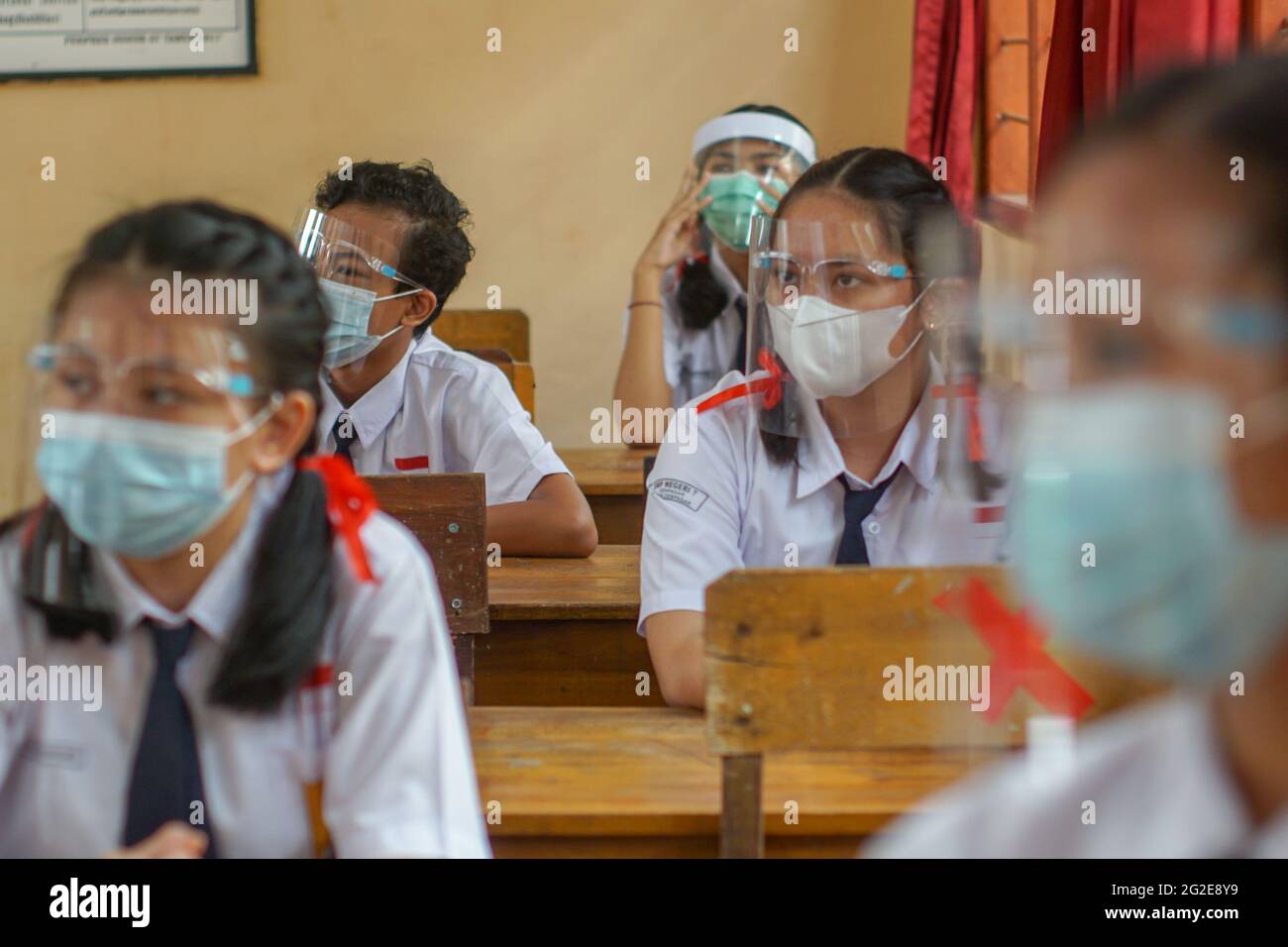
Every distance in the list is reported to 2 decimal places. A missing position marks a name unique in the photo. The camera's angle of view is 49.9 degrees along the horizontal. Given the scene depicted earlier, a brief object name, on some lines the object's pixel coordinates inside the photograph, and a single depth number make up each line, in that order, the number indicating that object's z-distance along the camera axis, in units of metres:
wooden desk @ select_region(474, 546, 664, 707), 2.04
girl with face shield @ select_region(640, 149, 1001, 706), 1.77
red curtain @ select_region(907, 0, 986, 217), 4.02
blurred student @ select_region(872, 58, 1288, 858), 0.59
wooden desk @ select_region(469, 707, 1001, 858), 1.26
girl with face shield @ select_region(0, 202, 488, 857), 1.00
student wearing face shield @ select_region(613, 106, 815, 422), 3.55
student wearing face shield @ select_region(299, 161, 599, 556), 2.32
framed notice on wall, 4.61
